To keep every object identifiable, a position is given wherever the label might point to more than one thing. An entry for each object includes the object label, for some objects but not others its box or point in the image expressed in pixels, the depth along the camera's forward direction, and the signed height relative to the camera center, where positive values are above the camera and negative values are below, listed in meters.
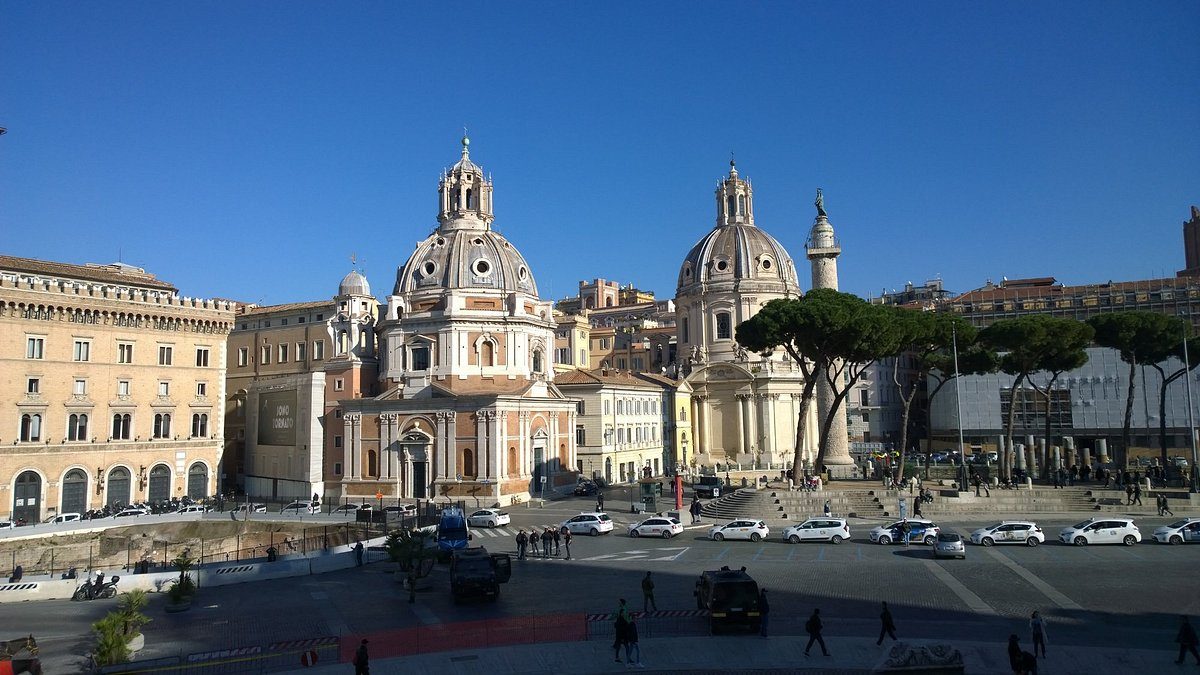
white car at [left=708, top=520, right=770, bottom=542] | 37.12 -4.75
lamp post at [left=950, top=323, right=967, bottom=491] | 45.31 +2.75
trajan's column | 61.81 +11.42
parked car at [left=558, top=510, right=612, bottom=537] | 39.84 -4.59
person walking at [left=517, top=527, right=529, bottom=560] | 32.84 -4.41
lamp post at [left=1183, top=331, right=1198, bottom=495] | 44.48 -2.18
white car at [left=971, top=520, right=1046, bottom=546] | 33.44 -4.68
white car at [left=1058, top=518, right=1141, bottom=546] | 32.88 -4.64
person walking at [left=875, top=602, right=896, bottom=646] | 19.70 -4.75
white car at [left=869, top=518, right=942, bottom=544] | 34.31 -4.63
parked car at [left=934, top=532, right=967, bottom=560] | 30.56 -4.65
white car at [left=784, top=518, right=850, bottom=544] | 35.69 -4.65
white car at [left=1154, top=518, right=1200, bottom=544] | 32.62 -4.66
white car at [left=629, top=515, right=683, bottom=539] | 38.56 -4.69
